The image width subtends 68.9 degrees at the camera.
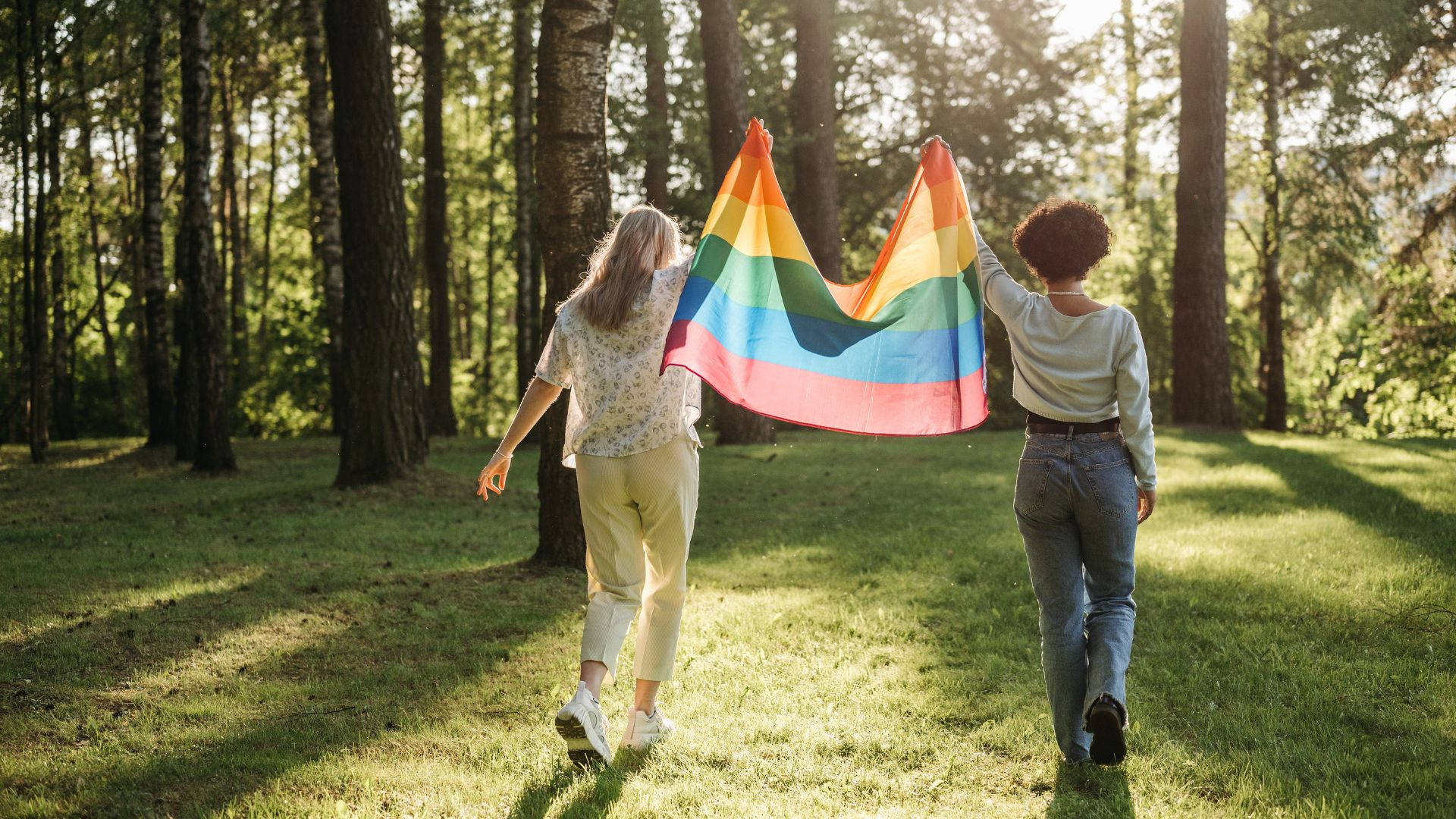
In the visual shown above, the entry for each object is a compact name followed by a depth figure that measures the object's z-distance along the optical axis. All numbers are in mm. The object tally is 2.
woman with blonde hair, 4656
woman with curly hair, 4195
